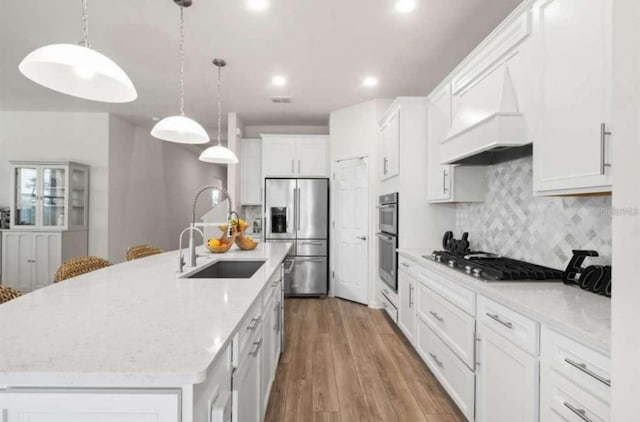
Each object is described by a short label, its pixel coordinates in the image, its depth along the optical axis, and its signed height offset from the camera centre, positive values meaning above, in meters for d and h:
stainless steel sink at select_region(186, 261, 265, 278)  2.38 -0.44
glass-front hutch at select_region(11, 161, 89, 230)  4.54 +0.17
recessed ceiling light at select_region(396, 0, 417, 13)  2.33 +1.54
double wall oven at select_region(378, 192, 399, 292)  3.24 -0.30
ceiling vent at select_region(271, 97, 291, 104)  4.27 +1.51
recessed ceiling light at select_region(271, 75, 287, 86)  3.63 +1.52
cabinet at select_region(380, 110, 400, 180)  3.33 +0.77
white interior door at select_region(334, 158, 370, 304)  4.26 -0.25
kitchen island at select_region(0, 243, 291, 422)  0.67 -0.35
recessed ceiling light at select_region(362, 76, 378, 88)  3.65 +1.53
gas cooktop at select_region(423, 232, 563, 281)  1.68 -0.32
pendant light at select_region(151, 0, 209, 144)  2.10 +0.54
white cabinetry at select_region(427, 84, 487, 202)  2.64 +0.36
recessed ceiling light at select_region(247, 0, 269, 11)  2.34 +1.53
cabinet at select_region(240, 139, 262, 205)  5.31 +0.67
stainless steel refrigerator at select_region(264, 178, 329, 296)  4.67 -0.23
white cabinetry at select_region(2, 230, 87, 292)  4.51 -0.70
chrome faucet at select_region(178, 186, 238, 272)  1.94 -0.24
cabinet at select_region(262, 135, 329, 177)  4.94 +0.87
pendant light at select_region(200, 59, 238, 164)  2.95 +0.50
